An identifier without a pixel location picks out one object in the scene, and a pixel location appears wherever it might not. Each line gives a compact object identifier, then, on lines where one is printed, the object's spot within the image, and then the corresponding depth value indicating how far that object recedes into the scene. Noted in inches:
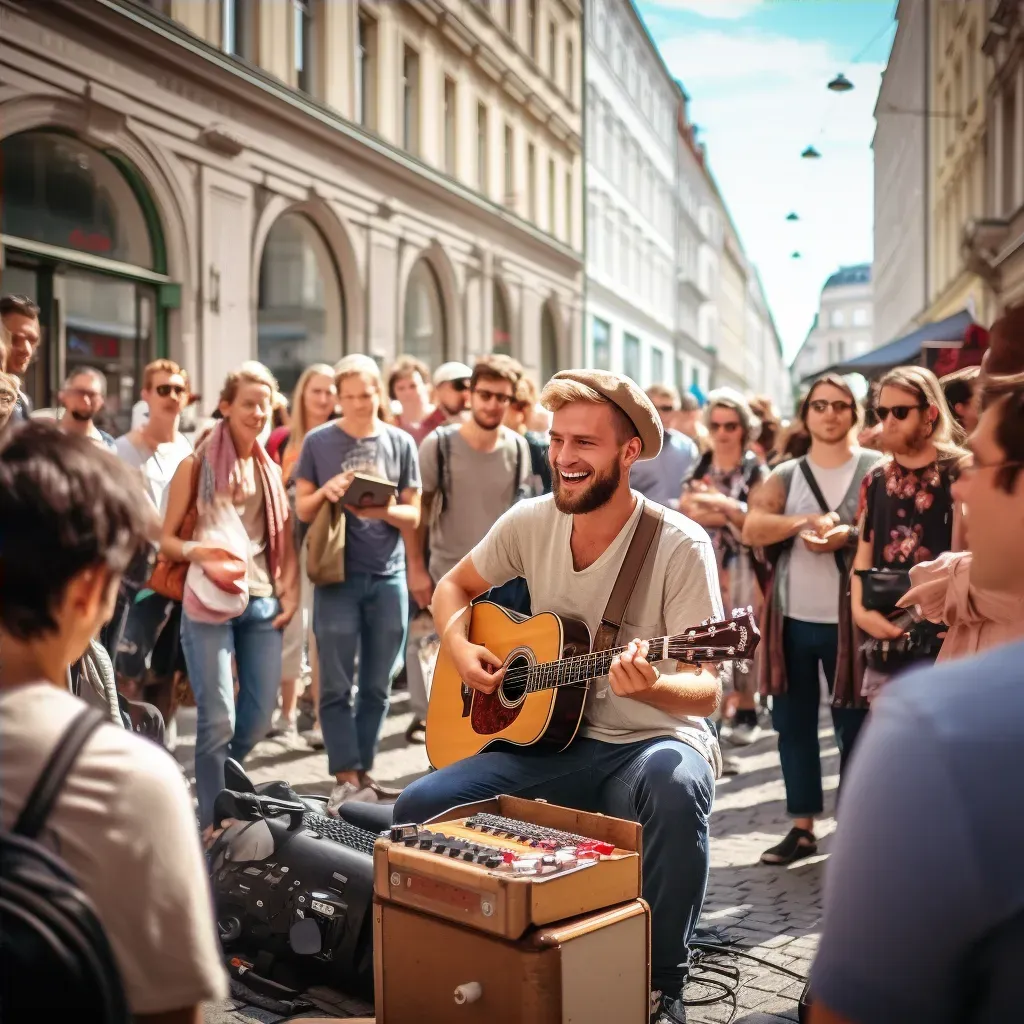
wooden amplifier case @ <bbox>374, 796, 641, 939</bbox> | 105.0
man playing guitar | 129.0
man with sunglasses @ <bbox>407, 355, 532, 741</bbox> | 258.4
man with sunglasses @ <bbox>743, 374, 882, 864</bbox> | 202.5
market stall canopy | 590.2
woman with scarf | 197.0
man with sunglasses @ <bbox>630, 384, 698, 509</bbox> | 314.4
